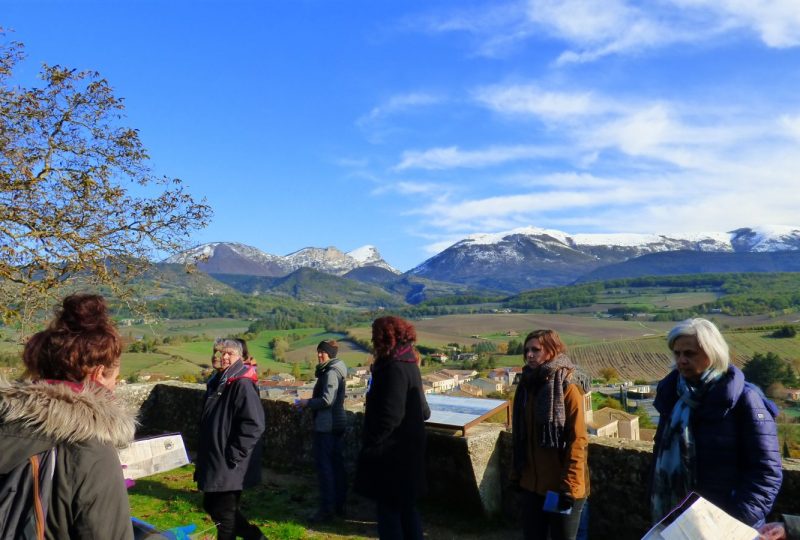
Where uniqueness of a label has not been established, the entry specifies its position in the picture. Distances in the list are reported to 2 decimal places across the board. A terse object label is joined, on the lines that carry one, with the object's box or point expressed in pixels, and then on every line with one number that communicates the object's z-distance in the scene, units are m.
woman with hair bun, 1.58
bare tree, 8.20
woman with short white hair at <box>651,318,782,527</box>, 2.31
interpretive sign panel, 4.48
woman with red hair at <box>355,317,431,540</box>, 3.54
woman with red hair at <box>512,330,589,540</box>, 3.10
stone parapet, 3.82
